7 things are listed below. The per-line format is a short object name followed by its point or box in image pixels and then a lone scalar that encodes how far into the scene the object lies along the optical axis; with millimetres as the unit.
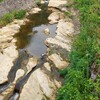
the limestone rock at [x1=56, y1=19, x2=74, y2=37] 10831
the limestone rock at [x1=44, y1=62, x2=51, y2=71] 8463
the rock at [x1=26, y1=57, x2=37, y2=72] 8527
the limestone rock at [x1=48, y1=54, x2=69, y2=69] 8627
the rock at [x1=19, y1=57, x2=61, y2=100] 7310
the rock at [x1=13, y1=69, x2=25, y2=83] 8105
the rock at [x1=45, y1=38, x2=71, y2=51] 9587
